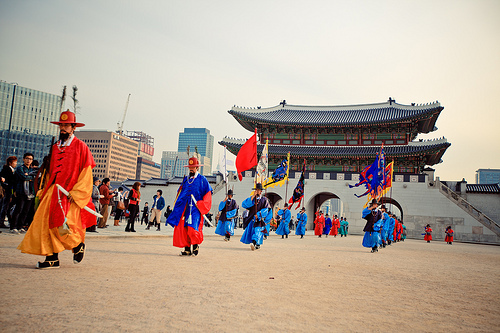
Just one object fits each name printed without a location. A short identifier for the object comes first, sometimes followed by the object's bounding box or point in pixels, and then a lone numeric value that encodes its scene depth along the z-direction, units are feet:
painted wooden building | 96.32
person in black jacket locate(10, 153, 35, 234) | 27.35
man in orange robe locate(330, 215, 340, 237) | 79.36
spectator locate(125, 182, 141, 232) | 39.27
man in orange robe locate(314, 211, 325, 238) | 72.79
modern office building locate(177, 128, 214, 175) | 577.71
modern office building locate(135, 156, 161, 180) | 442.50
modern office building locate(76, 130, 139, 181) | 384.88
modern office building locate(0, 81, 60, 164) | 242.17
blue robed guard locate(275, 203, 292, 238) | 59.06
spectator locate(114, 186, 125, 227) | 43.75
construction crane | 434.71
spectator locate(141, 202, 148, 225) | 63.53
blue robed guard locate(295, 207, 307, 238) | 63.82
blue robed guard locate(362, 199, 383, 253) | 36.91
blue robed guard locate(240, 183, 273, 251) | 31.04
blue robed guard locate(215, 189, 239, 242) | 40.03
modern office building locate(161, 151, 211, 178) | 564.76
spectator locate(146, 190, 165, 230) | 49.21
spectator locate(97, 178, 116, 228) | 38.42
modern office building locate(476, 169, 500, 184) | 523.70
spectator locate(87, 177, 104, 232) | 35.78
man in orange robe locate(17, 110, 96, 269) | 14.42
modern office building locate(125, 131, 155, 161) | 506.48
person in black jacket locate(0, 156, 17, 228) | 27.30
